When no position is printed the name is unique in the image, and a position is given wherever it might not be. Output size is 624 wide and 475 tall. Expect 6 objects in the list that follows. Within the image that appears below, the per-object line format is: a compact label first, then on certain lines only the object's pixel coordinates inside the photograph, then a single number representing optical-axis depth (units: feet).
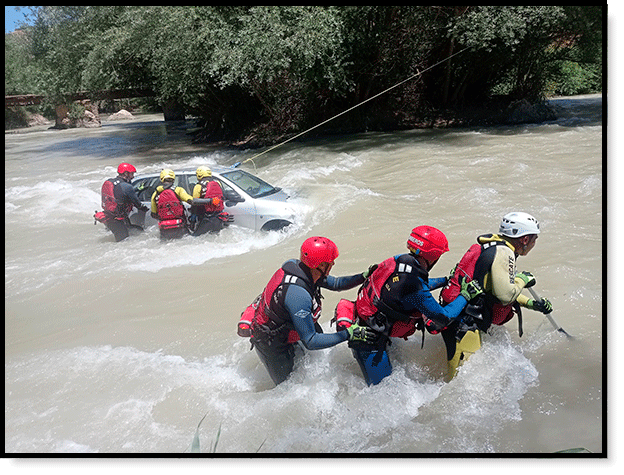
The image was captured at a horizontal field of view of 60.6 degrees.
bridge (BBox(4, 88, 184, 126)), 71.52
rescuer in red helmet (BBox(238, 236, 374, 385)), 11.90
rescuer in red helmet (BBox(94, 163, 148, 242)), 27.58
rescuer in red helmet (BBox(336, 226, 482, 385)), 11.98
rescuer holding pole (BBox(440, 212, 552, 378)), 12.42
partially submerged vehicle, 27.73
